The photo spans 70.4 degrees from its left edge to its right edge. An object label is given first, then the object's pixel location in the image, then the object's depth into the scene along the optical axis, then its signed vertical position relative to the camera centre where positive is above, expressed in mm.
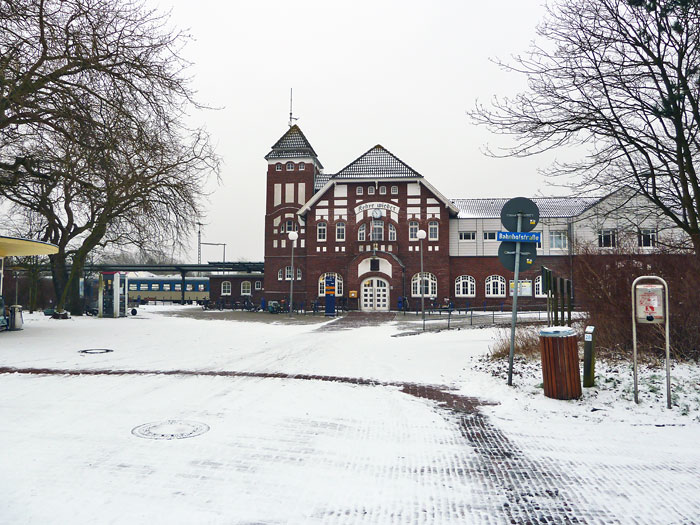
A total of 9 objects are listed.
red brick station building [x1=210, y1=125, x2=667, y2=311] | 36281 +3186
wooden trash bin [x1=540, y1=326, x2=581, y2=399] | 6918 -1073
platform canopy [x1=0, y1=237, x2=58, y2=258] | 15195 +1415
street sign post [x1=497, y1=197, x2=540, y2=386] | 8242 +871
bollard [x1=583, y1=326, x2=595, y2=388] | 7207 -1062
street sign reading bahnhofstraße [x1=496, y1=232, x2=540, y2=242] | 8227 +855
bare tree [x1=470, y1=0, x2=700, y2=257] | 9516 +3937
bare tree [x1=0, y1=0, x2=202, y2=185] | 10078 +4906
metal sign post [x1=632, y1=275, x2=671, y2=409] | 6489 -251
